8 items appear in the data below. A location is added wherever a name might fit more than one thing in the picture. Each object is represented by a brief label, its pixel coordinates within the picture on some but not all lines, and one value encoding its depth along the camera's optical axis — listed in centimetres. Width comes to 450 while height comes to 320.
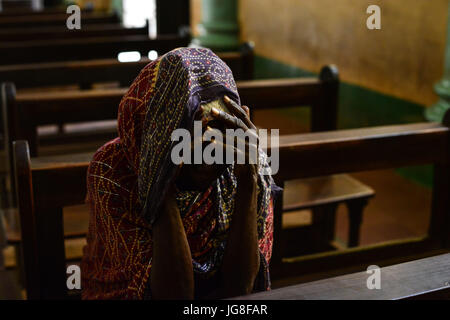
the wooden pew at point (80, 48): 497
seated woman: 138
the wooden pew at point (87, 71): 394
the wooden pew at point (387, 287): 108
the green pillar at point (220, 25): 708
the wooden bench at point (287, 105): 287
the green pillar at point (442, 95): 387
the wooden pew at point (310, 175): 192
